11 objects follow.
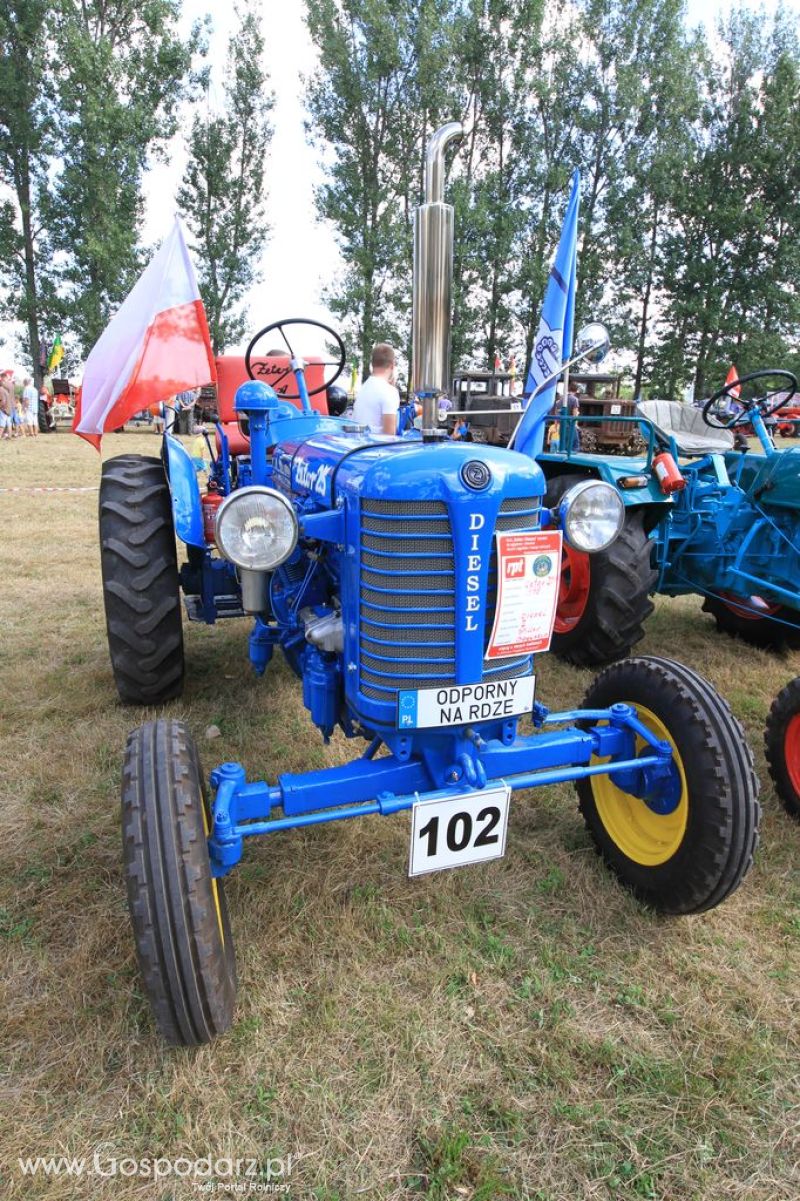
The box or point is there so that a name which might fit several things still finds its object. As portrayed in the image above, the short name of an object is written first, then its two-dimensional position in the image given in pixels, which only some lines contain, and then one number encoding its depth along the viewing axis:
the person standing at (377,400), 3.87
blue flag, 4.47
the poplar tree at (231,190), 22.77
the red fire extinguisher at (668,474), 3.75
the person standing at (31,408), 17.95
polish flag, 3.62
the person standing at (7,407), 16.42
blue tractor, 1.69
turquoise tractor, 3.66
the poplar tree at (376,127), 20.05
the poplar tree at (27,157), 19.13
